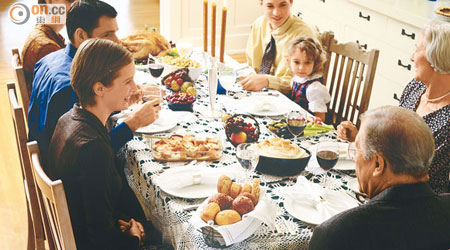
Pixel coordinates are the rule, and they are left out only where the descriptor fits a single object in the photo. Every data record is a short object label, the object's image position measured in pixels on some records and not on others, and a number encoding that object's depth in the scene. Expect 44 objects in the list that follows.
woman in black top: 1.46
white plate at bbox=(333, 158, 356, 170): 1.72
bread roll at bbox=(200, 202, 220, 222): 1.35
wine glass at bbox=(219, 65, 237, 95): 2.26
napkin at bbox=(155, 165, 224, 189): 1.59
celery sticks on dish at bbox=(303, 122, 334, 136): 1.99
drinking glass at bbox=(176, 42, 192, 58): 2.77
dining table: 1.37
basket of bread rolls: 1.29
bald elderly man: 1.13
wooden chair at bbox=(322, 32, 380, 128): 2.44
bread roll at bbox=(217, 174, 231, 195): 1.43
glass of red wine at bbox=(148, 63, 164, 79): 2.37
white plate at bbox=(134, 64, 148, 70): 2.75
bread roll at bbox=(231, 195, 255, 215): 1.36
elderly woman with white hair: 1.89
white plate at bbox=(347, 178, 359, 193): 1.59
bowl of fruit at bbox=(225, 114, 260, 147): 1.84
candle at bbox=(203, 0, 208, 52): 2.01
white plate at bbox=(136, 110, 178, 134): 1.98
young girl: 2.48
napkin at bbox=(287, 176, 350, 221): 1.47
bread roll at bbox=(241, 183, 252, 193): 1.43
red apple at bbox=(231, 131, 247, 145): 1.83
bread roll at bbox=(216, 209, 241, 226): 1.33
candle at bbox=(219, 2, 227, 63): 1.92
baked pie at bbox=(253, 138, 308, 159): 1.67
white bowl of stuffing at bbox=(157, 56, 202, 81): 2.50
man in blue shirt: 1.93
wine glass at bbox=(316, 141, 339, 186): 1.56
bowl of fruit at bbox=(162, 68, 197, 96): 2.37
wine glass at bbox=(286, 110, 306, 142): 1.86
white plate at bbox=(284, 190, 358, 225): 1.43
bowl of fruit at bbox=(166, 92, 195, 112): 2.18
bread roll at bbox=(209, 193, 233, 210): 1.38
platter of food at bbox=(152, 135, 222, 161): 1.74
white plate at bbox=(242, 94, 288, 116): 2.19
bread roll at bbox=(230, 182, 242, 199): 1.43
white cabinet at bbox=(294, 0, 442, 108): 3.27
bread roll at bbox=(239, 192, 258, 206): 1.40
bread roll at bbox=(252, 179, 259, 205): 1.43
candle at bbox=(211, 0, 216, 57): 1.88
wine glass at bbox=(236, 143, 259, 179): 1.54
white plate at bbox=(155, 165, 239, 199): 1.54
